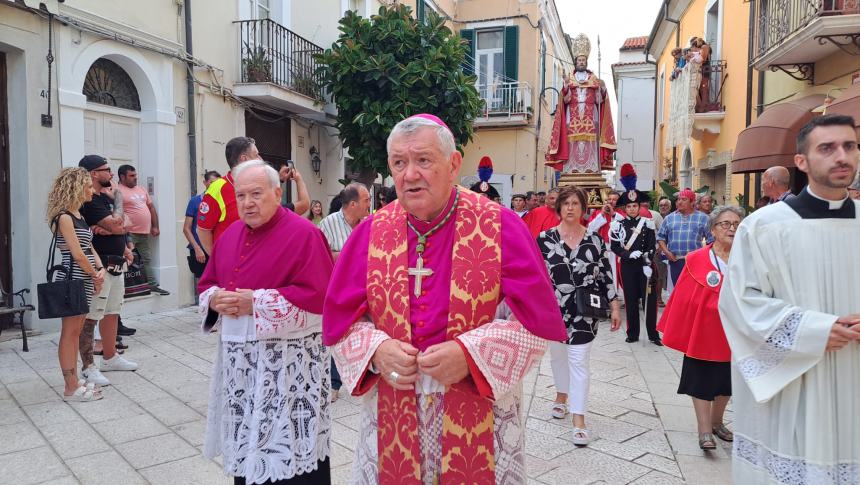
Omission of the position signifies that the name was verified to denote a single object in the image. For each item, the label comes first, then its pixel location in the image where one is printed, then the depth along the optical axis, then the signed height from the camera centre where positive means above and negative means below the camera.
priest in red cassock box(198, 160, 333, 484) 2.69 -0.60
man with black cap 5.22 -0.45
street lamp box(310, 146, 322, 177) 12.63 +1.09
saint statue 9.74 +1.44
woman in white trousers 4.27 -0.49
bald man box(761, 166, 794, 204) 5.29 +0.29
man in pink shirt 7.68 -0.02
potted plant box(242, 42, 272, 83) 9.96 +2.39
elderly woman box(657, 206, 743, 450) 3.99 -0.75
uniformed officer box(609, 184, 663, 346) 7.58 -0.52
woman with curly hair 4.69 -0.21
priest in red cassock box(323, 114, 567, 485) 2.02 -0.38
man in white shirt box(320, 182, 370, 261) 5.04 -0.02
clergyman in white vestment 2.40 -0.42
